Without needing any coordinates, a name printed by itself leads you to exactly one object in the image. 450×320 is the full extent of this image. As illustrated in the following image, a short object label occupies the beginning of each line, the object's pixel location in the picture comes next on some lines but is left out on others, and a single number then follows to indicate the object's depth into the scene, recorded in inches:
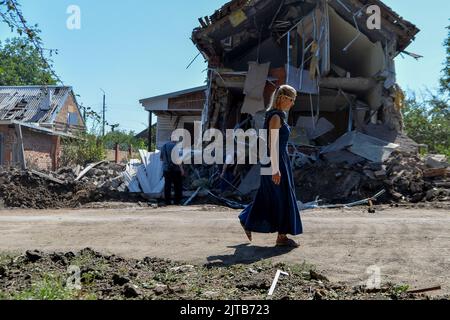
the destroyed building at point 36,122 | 1026.7
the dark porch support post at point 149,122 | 1011.9
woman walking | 225.1
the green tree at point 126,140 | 1414.1
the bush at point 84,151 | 953.5
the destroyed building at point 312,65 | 583.8
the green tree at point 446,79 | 1315.0
